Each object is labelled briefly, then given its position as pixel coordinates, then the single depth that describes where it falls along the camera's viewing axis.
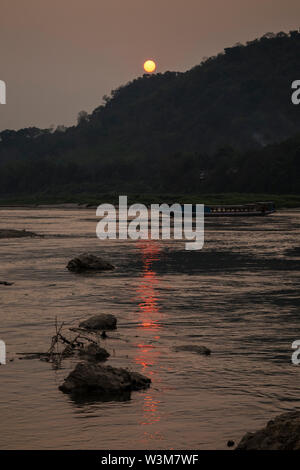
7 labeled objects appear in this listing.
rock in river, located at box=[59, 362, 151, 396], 16.53
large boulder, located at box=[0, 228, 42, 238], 71.12
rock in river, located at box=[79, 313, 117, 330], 23.73
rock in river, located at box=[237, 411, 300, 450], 11.40
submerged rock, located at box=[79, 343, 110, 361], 19.81
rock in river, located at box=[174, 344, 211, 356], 20.50
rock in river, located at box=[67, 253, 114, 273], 40.84
